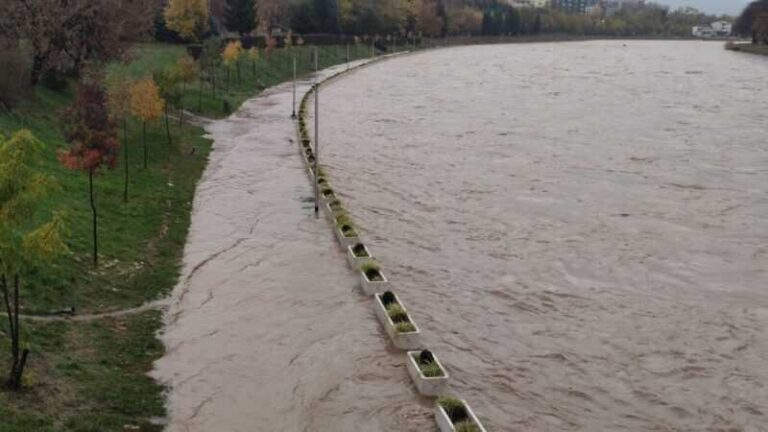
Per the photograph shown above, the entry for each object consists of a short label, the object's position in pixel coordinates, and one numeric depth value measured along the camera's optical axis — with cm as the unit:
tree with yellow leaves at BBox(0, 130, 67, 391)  1215
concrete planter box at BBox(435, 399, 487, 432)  1351
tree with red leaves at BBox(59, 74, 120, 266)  2200
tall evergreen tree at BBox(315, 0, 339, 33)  11200
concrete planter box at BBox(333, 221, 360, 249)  2419
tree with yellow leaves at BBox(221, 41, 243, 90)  6238
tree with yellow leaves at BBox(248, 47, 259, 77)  7169
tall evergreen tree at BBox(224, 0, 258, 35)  8675
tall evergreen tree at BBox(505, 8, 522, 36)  18054
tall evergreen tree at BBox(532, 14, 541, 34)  19112
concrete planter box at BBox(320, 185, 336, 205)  2912
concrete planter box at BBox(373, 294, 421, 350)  1728
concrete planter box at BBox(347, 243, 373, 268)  2233
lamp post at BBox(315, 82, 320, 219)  2800
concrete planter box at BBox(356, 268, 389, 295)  2044
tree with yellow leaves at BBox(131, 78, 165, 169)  3178
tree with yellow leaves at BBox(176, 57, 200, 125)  4131
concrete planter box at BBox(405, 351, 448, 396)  1524
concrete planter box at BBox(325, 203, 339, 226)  2707
